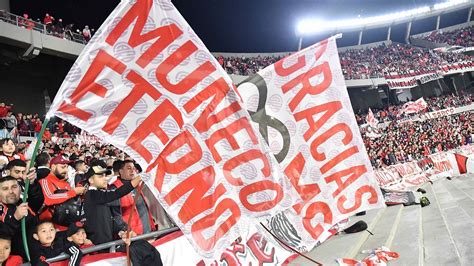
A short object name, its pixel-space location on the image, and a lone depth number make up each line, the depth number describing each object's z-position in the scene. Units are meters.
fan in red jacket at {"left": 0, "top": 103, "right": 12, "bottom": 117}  12.94
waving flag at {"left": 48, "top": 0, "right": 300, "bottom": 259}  2.96
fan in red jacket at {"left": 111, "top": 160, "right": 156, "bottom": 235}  4.07
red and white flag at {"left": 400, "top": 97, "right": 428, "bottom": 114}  27.84
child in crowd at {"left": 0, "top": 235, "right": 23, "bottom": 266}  2.94
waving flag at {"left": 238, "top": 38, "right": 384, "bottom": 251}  3.87
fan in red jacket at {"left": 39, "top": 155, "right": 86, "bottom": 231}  3.99
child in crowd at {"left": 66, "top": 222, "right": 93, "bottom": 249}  3.40
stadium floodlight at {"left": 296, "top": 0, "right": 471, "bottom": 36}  44.81
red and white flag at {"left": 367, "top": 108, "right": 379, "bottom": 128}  21.09
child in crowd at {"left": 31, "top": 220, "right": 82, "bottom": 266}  3.12
